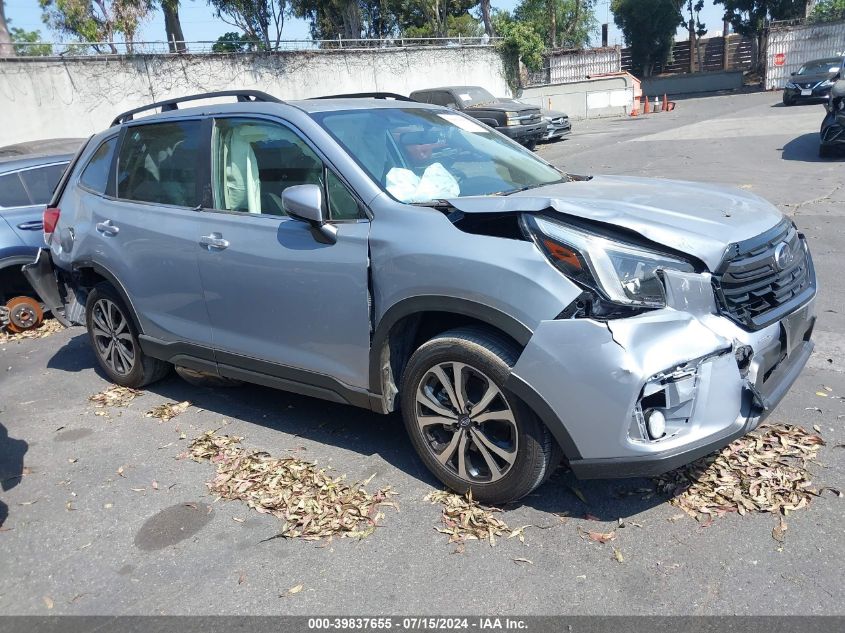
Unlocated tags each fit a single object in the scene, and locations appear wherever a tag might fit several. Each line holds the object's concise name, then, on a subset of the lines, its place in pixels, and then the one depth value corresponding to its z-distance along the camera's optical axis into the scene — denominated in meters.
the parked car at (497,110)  20.58
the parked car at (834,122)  12.90
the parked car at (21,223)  7.39
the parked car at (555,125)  22.81
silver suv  3.05
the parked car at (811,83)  26.58
